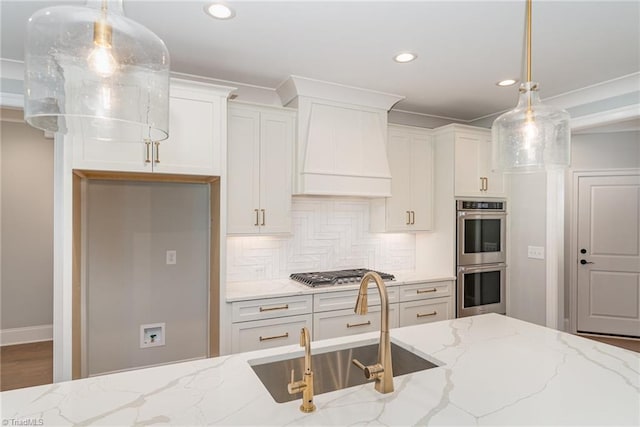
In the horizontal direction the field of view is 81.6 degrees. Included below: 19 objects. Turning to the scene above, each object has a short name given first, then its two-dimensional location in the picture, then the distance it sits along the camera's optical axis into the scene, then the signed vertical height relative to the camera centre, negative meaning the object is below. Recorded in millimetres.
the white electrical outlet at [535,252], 3590 -378
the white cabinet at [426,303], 3289 -819
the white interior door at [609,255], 4301 -494
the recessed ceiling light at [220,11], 1911 +1068
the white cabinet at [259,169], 2830 +348
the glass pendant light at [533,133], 1554 +344
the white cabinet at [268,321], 2648 -803
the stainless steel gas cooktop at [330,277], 2984 -543
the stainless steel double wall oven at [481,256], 3543 -428
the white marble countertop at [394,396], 1074 -593
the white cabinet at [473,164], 3533 +478
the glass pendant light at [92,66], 903 +373
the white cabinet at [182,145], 2270 +431
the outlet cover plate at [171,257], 3072 -369
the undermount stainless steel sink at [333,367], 1485 -658
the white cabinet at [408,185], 3535 +277
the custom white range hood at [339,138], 3016 +640
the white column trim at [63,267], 2219 -333
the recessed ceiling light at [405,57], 2480 +1063
